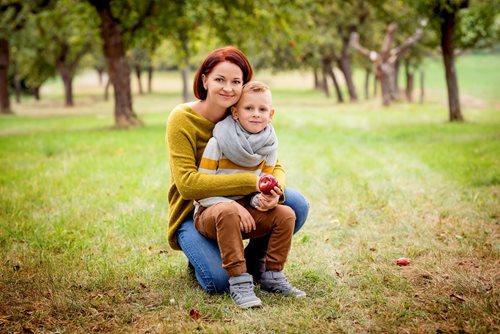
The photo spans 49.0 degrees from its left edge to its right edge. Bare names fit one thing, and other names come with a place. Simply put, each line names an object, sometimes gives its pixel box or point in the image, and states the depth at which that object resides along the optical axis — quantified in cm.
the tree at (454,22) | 1479
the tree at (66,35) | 1670
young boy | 362
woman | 369
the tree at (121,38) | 1597
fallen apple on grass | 448
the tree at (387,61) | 2733
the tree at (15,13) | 2150
